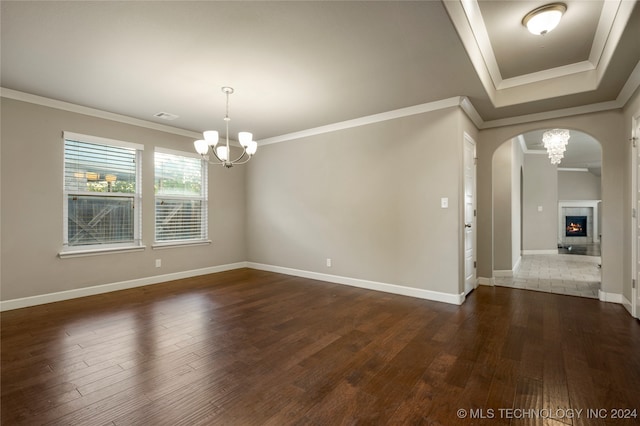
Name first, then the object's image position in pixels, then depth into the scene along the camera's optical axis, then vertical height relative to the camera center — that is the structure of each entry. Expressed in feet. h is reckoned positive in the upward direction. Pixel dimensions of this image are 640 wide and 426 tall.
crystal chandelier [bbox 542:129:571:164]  17.87 +4.43
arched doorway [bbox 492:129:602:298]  17.53 -0.26
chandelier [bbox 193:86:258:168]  11.21 +2.74
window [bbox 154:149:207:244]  16.40 +0.97
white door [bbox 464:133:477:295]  13.22 -0.01
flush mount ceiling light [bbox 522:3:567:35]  8.10 +5.54
